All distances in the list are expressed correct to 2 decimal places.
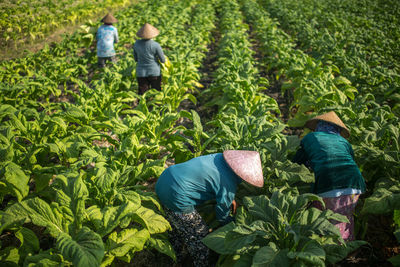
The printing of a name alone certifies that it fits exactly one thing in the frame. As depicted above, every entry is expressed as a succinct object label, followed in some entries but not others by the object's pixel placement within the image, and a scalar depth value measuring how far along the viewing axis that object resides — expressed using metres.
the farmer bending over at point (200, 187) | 2.91
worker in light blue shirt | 7.94
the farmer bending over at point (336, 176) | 3.06
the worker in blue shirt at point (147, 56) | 6.32
